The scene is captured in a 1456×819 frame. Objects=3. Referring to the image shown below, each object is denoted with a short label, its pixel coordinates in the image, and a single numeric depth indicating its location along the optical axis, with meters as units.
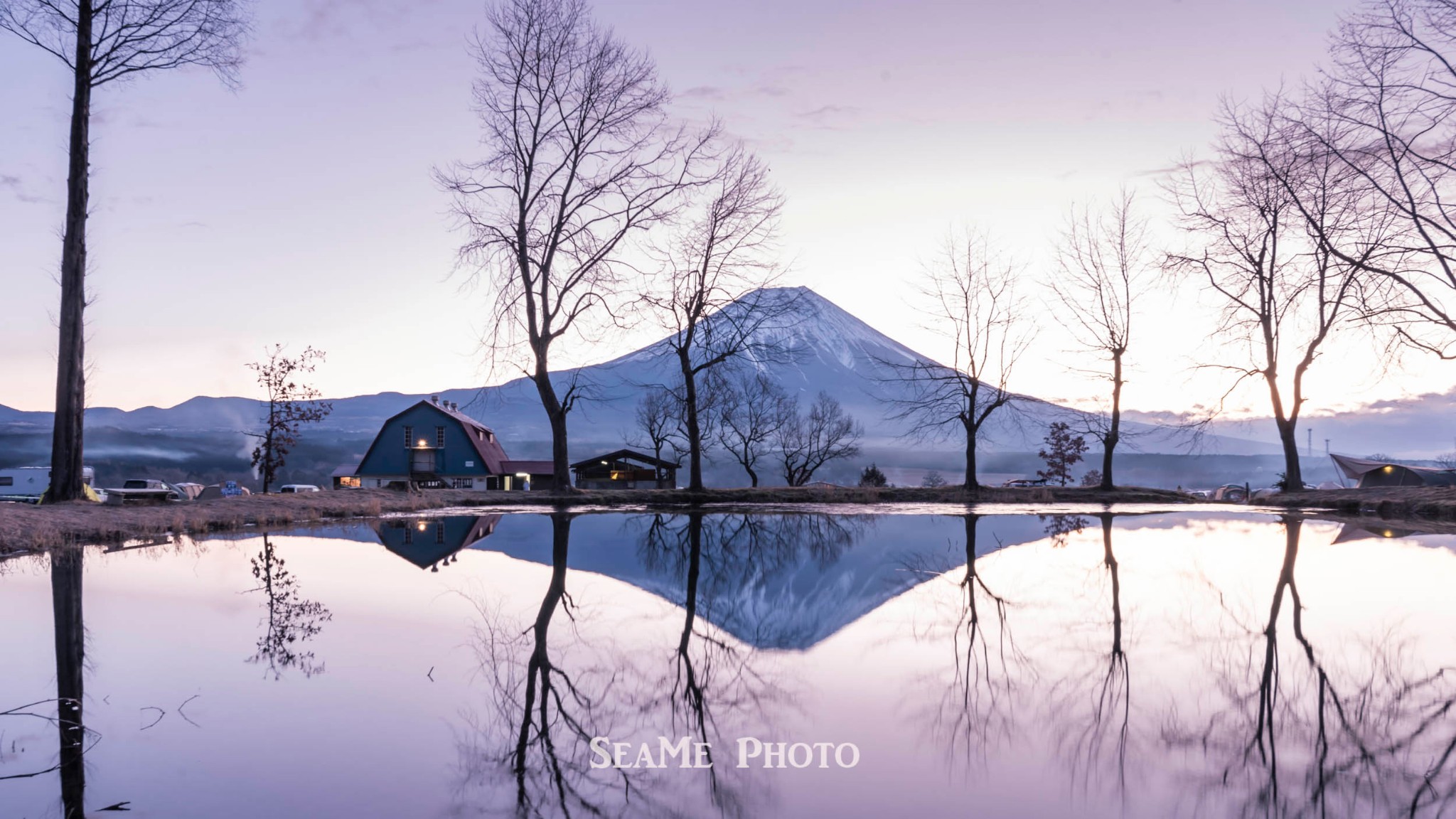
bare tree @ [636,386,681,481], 70.69
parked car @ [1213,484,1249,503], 70.97
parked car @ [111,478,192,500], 48.86
